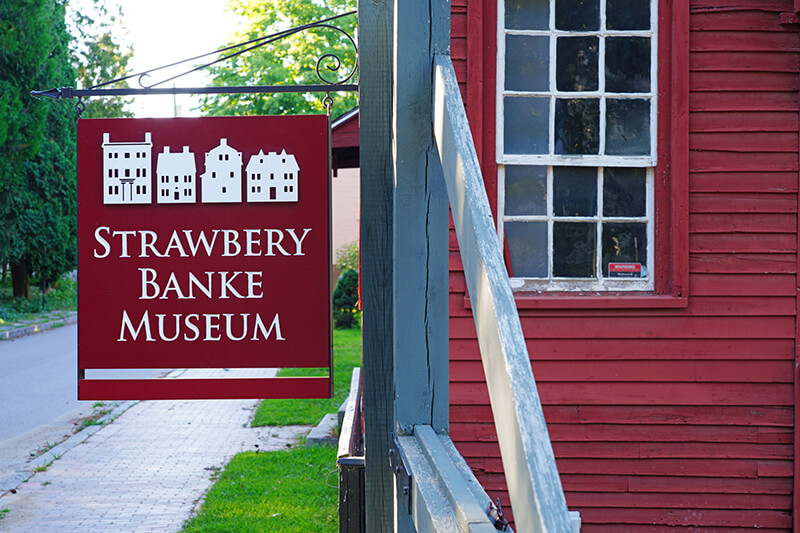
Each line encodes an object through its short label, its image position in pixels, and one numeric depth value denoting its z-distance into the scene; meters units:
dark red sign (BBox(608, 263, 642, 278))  4.70
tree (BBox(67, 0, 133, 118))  34.75
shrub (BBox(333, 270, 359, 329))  21.81
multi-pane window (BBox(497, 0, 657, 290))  4.70
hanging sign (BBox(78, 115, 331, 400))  3.00
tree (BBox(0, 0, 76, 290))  18.98
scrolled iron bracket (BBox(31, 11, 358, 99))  3.10
